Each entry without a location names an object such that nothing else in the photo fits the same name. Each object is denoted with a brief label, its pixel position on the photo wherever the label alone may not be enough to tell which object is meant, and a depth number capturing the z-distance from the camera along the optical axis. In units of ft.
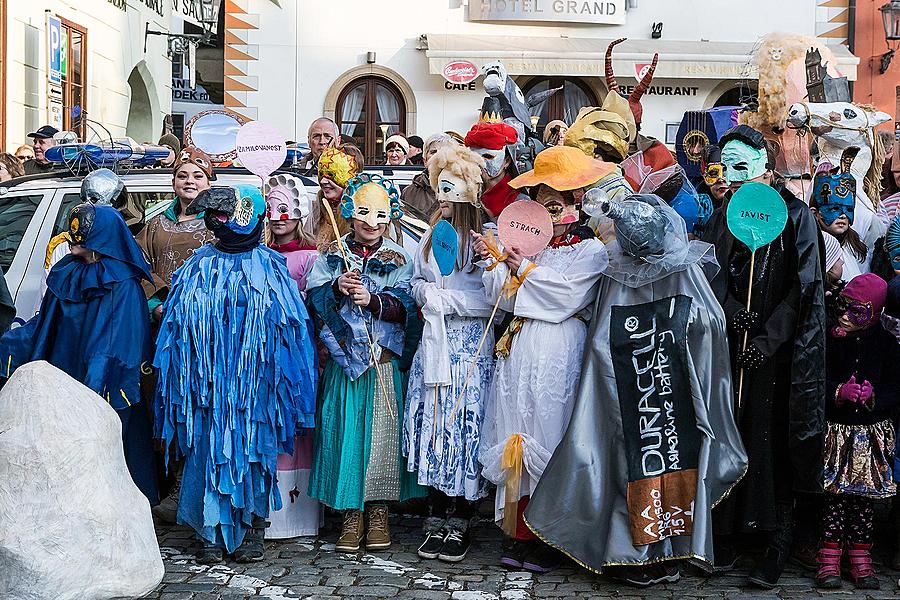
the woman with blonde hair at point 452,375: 17.19
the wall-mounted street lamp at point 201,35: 57.31
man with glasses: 25.62
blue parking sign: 50.48
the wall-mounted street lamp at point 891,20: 56.43
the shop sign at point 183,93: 89.35
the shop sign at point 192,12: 57.60
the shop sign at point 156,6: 68.06
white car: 21.34
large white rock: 12.00
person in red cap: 17.95
